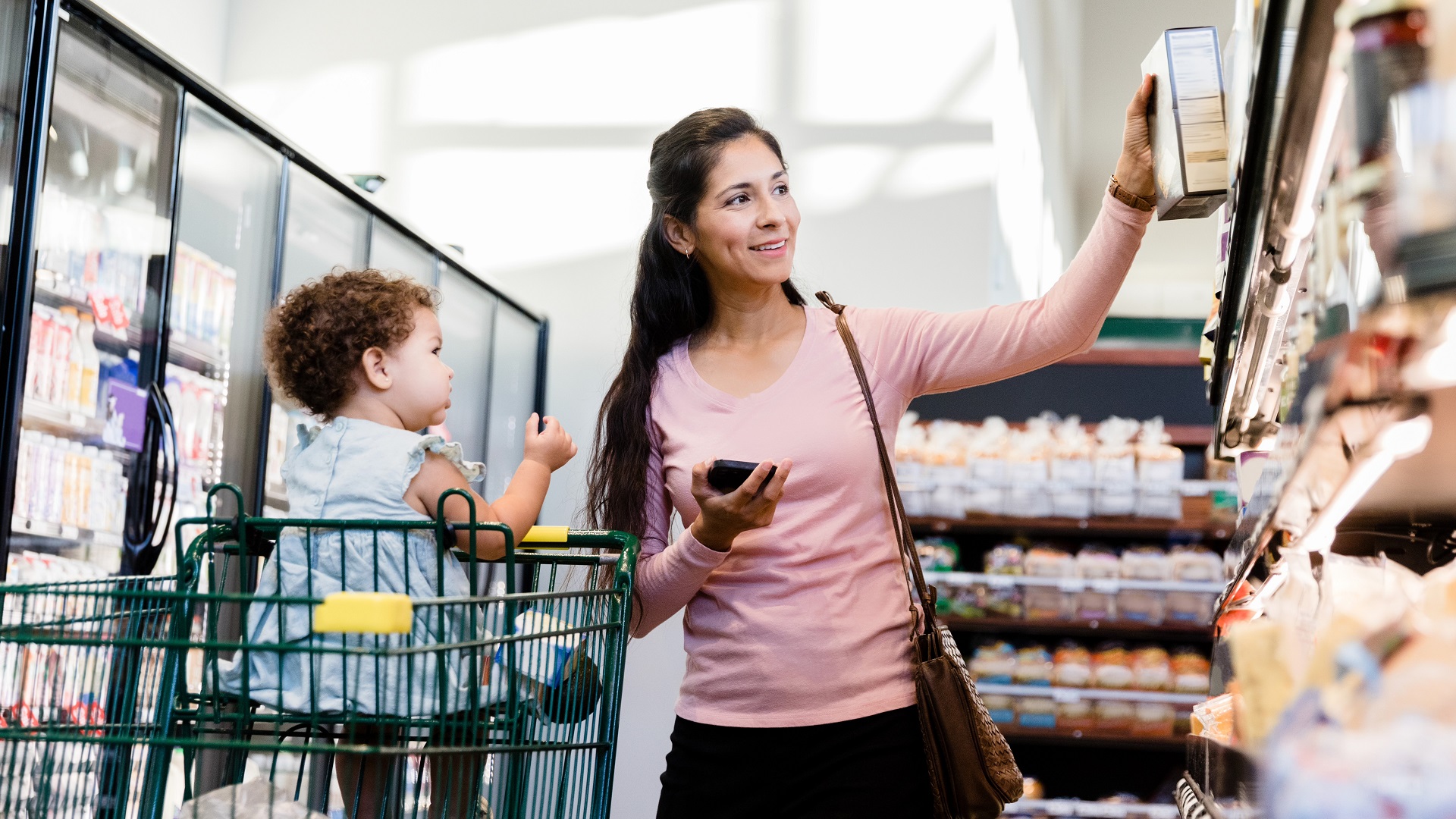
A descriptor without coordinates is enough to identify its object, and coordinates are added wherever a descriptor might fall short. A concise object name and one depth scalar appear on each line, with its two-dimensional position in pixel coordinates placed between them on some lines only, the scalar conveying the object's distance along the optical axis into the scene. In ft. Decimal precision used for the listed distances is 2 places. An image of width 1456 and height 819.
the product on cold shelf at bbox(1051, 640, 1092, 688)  14.71
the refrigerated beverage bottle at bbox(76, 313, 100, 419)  9.86
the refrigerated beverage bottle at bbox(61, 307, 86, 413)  9.70
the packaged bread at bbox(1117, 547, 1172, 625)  14.64
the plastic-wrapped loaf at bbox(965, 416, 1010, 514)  14.98
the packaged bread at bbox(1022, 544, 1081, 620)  14.84
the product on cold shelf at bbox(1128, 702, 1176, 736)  14.34
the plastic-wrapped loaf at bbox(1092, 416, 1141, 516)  14.76
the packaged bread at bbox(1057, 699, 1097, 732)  14.53
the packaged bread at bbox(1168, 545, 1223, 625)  14.52
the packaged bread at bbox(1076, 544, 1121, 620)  14.75
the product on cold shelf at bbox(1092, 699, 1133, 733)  14.47
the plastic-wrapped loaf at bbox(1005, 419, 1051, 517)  14.89
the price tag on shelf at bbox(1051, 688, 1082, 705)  14.58
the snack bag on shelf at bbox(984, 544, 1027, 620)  14.94
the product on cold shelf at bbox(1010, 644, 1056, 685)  14.78
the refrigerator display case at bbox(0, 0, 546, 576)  8.88
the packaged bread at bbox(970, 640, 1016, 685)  14.82
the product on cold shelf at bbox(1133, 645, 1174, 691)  14.49
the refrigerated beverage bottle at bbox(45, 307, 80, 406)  9.58
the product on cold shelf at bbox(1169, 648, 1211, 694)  14.37
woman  5.46
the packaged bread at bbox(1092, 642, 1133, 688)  14.57
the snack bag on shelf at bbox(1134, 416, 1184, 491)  14.74
